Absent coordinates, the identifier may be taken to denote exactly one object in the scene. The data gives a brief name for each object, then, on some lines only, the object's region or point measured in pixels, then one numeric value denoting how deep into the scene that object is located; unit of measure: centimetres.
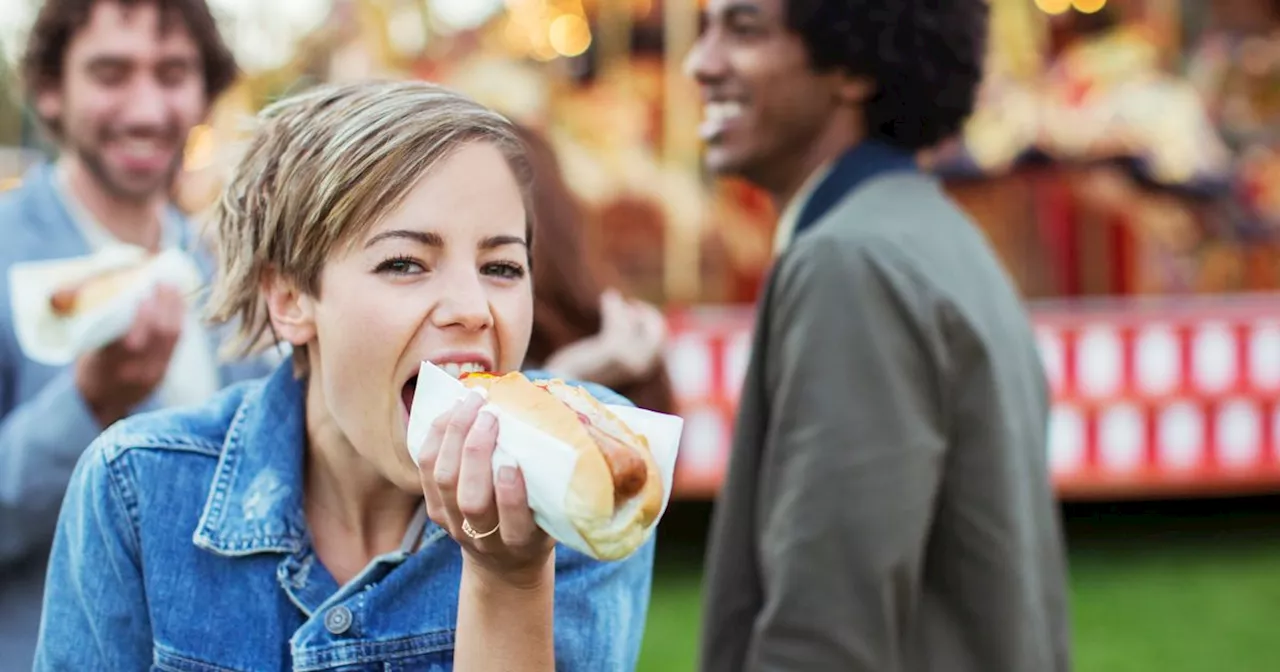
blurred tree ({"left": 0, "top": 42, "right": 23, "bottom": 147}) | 819
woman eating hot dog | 149
